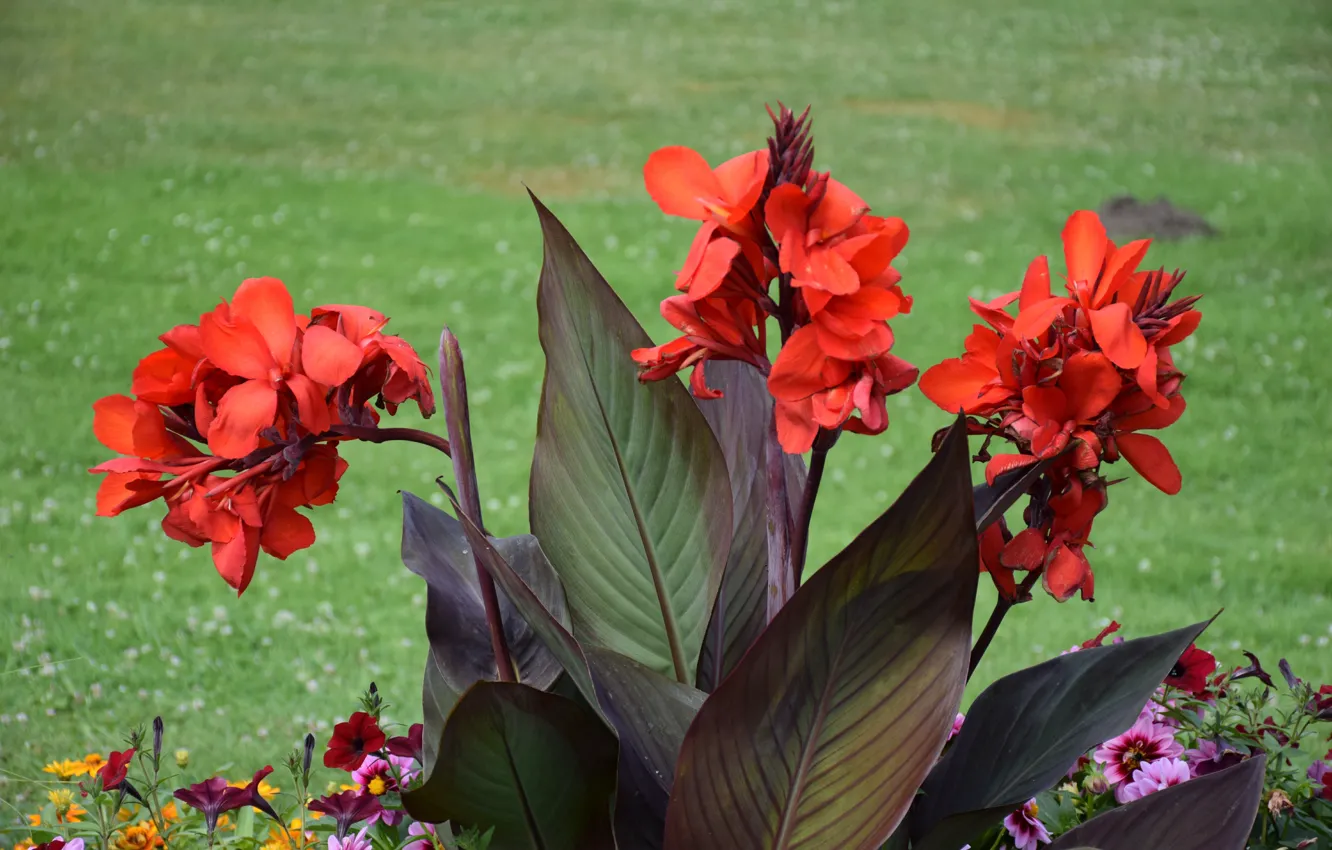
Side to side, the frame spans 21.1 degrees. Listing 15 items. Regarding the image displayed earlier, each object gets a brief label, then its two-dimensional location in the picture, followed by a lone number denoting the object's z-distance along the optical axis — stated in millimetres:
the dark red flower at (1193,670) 2767
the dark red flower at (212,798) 2596
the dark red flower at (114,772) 2611
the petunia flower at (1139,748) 2714
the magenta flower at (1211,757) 2706
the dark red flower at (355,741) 2687
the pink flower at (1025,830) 2627
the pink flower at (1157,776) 2648
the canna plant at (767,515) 2280
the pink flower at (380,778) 2710
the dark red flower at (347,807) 2588
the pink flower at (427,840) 2660
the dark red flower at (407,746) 2682
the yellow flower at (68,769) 2906
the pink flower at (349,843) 2551
